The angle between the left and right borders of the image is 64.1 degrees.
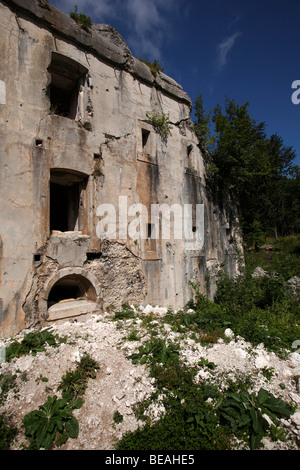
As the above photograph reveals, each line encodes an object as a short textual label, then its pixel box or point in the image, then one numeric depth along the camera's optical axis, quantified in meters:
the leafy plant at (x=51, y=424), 2.87
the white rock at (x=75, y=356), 4.05
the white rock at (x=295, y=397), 3.57
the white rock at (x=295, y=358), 4.48
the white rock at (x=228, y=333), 5.33
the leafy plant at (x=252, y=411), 3.07
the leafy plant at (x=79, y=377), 3.54
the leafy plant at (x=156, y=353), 4.11
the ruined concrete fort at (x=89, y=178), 5.16
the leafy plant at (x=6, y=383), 3.37
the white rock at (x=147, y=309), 6.61
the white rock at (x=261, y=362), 4.27
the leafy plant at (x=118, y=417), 3.19
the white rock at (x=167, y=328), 5.26
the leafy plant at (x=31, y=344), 4.11
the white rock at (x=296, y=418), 3.16
